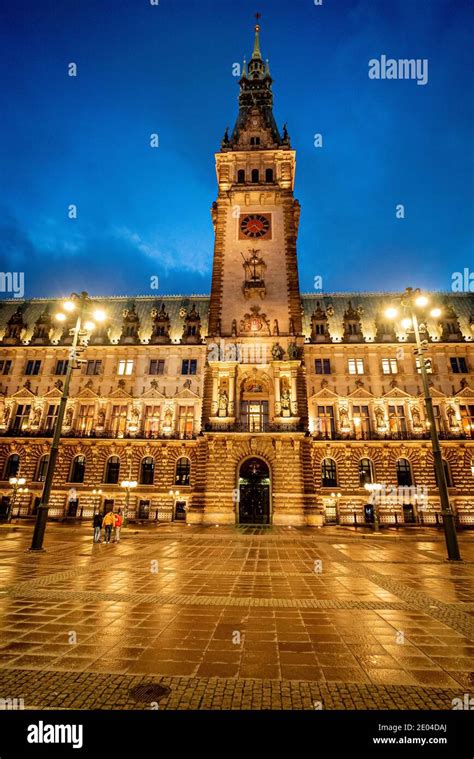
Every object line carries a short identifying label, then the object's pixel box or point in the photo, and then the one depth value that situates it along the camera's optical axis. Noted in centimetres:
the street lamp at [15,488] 2722
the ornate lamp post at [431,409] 1208
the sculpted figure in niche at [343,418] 3180
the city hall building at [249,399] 2797
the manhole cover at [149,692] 330
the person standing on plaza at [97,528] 1589
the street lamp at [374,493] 2334
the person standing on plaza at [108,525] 1586
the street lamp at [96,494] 3056
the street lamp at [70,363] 1271
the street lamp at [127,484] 2370
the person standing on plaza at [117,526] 1603
